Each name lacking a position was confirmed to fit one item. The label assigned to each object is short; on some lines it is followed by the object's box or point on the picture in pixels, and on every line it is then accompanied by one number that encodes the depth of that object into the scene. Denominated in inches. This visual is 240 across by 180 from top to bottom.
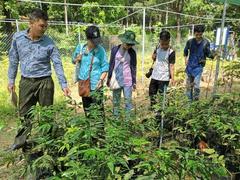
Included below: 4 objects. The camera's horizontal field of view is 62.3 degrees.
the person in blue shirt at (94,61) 96.4
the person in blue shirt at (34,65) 83.6
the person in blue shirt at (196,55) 126.4
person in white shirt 114.8
